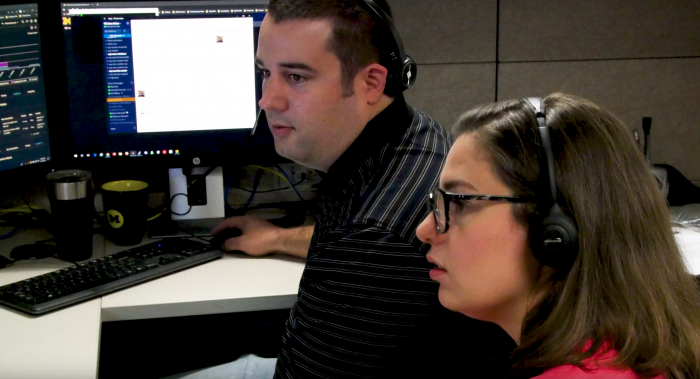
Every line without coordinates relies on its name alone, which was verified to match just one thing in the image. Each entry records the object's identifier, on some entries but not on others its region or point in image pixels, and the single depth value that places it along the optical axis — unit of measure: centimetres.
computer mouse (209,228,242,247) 153
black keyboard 124
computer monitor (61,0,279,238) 156
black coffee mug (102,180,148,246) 155
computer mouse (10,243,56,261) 148
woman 76
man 103
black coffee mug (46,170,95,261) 144
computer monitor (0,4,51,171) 147
